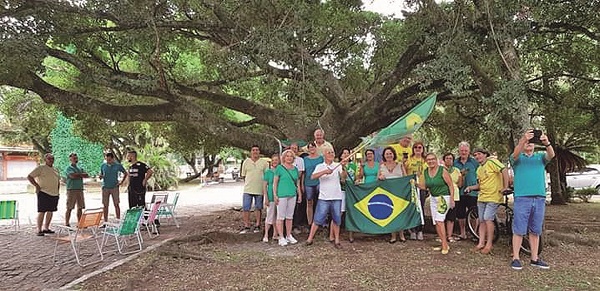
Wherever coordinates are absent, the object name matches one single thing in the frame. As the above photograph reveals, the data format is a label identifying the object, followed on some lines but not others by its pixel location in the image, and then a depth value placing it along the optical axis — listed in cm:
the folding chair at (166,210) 1067
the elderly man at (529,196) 610
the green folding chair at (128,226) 710
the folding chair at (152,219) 865
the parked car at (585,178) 2212
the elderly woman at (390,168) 807
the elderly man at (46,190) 975
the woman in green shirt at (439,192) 704
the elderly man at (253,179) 890
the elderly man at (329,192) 764
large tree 722
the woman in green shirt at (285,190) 790
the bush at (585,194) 1800
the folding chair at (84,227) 666
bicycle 762
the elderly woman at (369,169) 814
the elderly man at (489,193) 686
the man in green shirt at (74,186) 1020
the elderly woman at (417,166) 806
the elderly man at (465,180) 796
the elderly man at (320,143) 826
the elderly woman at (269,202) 827
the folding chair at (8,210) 1011
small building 3697
